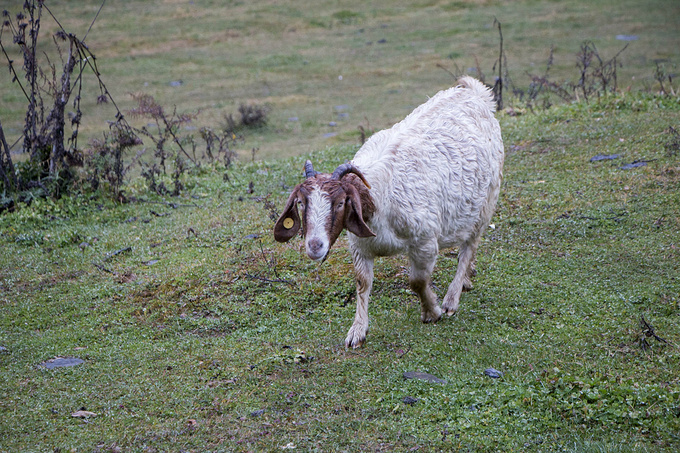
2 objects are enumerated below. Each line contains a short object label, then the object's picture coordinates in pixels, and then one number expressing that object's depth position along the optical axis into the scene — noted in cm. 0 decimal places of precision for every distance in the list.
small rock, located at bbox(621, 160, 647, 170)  938
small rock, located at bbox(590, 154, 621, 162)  985
